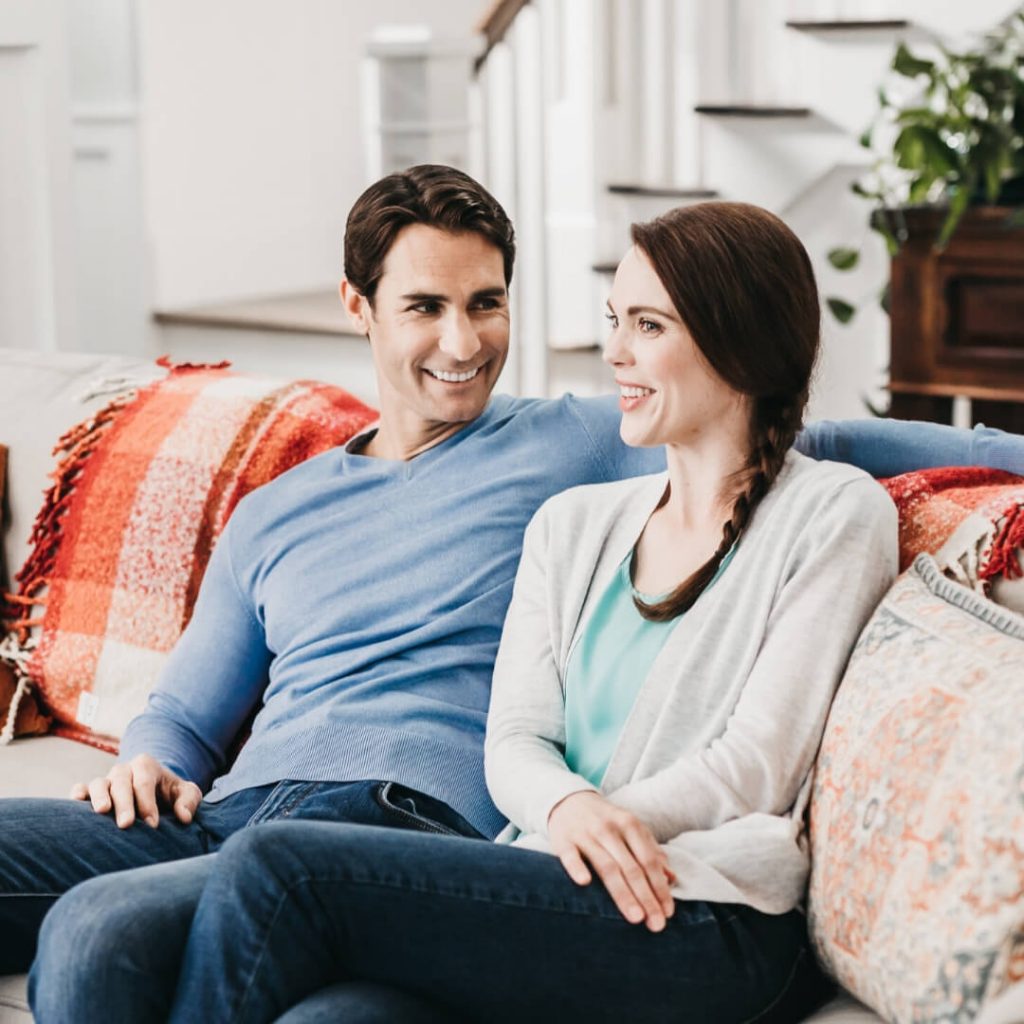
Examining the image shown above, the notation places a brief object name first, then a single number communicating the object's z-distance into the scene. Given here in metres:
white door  3.75
